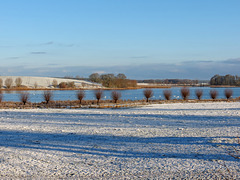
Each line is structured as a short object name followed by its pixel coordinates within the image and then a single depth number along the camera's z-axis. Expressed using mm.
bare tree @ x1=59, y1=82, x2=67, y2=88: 87438
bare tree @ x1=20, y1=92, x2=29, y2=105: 25786
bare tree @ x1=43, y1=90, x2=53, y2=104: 26486
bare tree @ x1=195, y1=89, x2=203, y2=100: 32231
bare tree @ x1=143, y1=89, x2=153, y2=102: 28719
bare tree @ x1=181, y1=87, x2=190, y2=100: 31797
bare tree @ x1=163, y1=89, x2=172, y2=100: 31155
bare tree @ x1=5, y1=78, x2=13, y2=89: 80675
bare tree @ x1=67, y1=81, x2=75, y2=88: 88875
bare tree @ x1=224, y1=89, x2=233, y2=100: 32400
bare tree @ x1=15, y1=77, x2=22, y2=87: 85444
